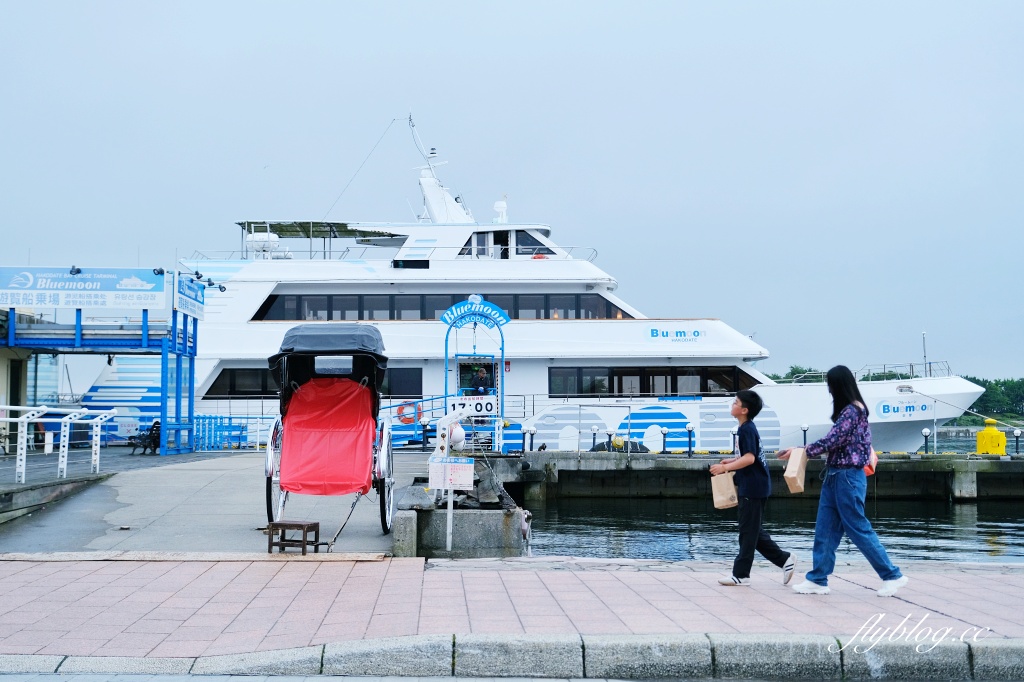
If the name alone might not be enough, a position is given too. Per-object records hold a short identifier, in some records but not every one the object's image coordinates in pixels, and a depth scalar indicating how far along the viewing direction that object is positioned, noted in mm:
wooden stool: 6992
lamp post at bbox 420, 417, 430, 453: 21664
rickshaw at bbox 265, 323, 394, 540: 7672
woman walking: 5488
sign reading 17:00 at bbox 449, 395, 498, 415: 14737
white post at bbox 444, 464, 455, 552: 7169
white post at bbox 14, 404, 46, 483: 10039
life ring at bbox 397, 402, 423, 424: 22672
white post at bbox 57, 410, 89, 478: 11016
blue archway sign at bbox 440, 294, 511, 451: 19656
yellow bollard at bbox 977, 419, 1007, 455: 19922
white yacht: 21062
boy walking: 5895
